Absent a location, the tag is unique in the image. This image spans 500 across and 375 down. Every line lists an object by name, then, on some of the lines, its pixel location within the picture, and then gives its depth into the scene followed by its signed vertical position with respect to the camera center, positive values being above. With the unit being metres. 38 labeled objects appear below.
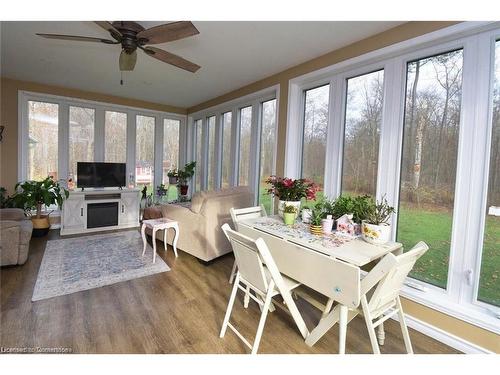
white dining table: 1.47 -0.46
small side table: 3.04 -0.67
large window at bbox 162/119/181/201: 5.63 +0.52
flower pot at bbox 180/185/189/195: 5.54 -0.37
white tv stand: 4.12 -0.71
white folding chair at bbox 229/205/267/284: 2.49 -0.40
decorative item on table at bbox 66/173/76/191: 4.48 -0.27
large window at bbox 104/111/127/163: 4.93 +0.66
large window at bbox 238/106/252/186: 4.21 +0.54
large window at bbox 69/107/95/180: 4.60 +0.62
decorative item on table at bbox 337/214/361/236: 1.88 -0.36
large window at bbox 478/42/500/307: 1.69 -0.29
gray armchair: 2.66 -0.82
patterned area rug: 2.42 -1.10
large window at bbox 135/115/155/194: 5.29 +0.40
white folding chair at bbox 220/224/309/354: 1.47 -0.65
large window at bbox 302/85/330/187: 2.91 +0.53
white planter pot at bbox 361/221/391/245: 1.67 -0.36
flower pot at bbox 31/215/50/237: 3.85 -0.90
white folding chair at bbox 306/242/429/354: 1.28 -0.63
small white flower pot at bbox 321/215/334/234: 1.90 -0.36
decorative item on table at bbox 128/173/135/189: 5.21 -0.20
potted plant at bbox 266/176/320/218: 2.16 -0.12
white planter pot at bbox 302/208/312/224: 2.19 -0.34
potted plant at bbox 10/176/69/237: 3.65 -0.46
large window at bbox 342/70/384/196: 2.41 +0.46
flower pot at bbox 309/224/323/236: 1.88 -0.40
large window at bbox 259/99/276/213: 3.70 +0.45
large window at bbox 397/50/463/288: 1.92 +0.18
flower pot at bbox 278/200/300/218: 2.16 -0.25
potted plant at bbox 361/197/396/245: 1.67 -0.31
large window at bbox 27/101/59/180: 4.24 +0.48
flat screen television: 4.45 -0.10
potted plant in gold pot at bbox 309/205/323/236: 1.89 -0.35
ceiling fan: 1.86 +1.06
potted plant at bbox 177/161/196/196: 5.55 -0.06
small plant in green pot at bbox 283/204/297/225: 2.13 -0.32
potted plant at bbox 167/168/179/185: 5.57 -0.09
